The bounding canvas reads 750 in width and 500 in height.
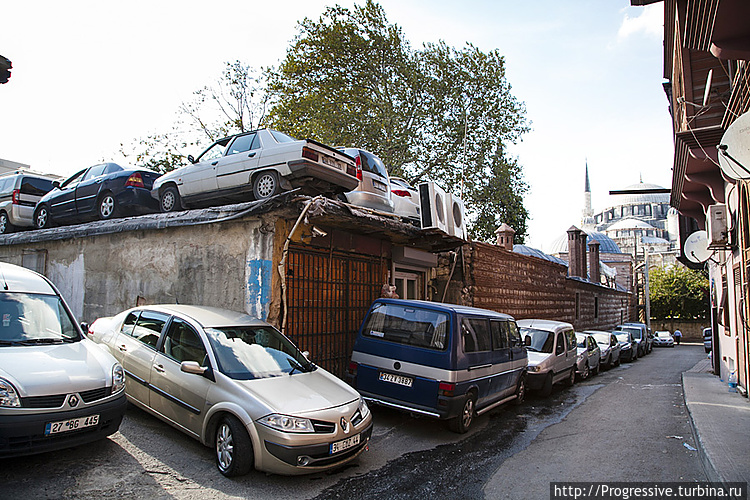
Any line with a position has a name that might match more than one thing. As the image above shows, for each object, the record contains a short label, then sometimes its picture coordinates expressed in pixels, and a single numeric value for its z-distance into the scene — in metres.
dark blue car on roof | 11.36
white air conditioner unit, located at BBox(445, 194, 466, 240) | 11.34
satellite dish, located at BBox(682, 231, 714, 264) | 11.68
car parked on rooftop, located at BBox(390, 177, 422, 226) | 11.85
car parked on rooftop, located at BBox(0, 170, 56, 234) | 13.44
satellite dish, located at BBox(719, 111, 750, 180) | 5.30
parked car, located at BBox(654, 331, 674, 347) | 39.66
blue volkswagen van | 6.91
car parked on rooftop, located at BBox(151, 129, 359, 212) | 9.09
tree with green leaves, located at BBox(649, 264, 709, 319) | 53.03
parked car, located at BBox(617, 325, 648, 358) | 25.36
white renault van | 4.37
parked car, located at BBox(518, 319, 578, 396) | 10.50
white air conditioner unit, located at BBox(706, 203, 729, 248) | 9.56
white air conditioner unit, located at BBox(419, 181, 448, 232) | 10.52
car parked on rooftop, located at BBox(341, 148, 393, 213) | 10.43
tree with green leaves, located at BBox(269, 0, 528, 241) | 22.53
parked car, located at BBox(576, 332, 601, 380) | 13.93
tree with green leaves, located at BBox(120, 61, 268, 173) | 23.70
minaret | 125.64
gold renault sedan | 4.87
